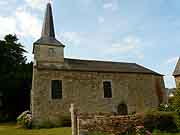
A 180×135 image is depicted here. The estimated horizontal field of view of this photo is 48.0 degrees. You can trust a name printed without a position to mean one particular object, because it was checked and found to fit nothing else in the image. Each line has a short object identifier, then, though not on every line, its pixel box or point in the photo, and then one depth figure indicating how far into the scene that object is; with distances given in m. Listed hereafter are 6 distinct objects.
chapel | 18.45
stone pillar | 9.50
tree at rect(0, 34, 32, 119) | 25.34
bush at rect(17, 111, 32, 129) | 16.58
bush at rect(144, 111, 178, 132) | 11.99
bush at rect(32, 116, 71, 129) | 17.07
